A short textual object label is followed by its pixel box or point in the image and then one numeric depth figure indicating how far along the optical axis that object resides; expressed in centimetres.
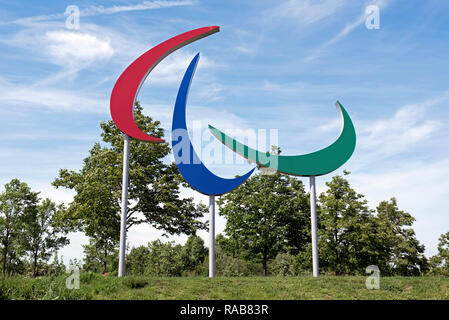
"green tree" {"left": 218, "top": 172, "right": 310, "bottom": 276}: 2530
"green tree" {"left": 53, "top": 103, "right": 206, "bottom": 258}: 2130
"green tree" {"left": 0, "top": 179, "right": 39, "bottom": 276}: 2950
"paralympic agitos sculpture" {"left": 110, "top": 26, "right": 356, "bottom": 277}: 1472
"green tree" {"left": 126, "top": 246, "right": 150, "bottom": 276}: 4328
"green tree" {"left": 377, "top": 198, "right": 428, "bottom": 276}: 3000
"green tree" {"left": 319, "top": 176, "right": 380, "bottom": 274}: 2503
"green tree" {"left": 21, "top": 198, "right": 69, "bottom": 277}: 3091
